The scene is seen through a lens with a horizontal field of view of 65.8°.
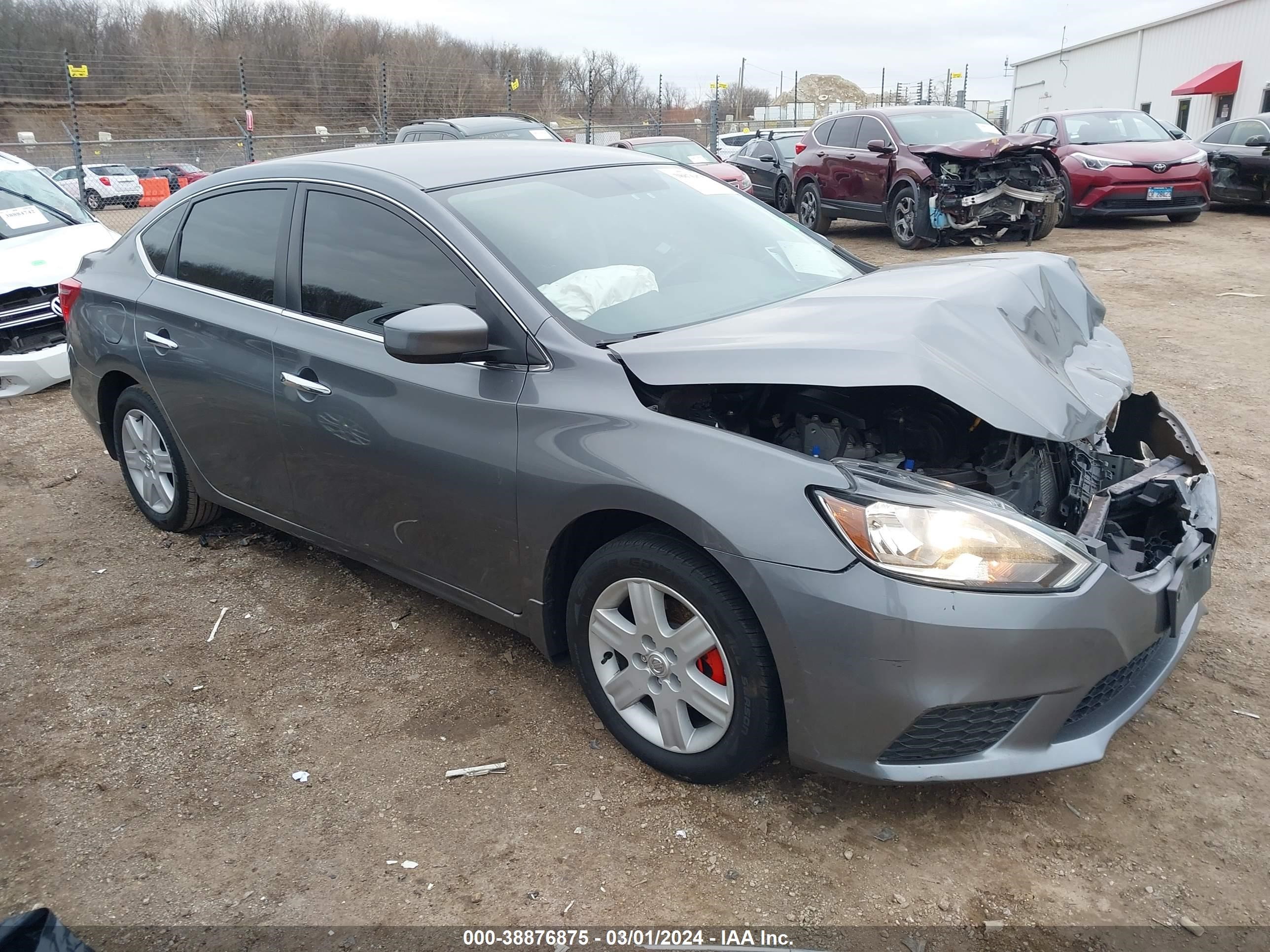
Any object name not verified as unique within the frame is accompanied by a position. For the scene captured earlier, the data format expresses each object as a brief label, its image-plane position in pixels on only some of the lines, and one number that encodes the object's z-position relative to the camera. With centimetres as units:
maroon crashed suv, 1083
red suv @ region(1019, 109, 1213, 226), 1202
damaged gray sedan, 222
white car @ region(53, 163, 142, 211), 2736
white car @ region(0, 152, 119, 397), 705
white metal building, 3022
